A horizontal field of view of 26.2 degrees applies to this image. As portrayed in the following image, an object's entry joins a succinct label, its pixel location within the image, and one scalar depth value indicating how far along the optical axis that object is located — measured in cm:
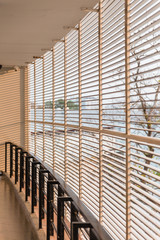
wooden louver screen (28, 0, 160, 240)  303
